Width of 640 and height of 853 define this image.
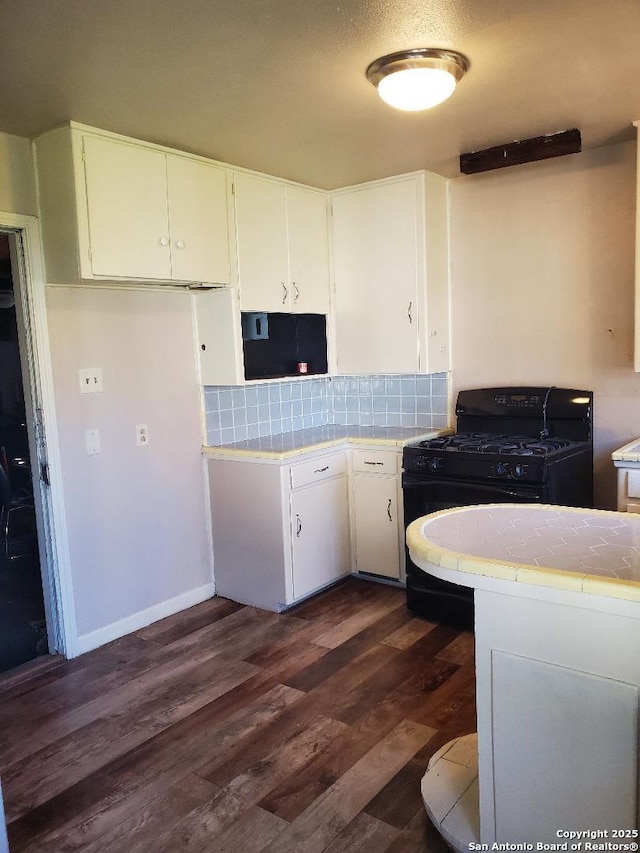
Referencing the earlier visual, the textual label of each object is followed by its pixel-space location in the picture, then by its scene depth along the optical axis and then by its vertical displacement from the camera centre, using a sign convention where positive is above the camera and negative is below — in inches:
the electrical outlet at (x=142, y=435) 135.0 -15.8
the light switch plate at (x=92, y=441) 126.0 -15.4
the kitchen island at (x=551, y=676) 58.4 -31.1
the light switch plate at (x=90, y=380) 124.8 -3.8
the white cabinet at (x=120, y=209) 108.3 +25.9
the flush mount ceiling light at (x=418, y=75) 85.7 +35.8
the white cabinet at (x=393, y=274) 149.3 +17.0
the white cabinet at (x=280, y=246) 139.2 +23.5
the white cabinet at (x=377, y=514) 148.5 -38.0
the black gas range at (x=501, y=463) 123.3 -23.2
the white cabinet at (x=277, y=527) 139.3 -38.1
